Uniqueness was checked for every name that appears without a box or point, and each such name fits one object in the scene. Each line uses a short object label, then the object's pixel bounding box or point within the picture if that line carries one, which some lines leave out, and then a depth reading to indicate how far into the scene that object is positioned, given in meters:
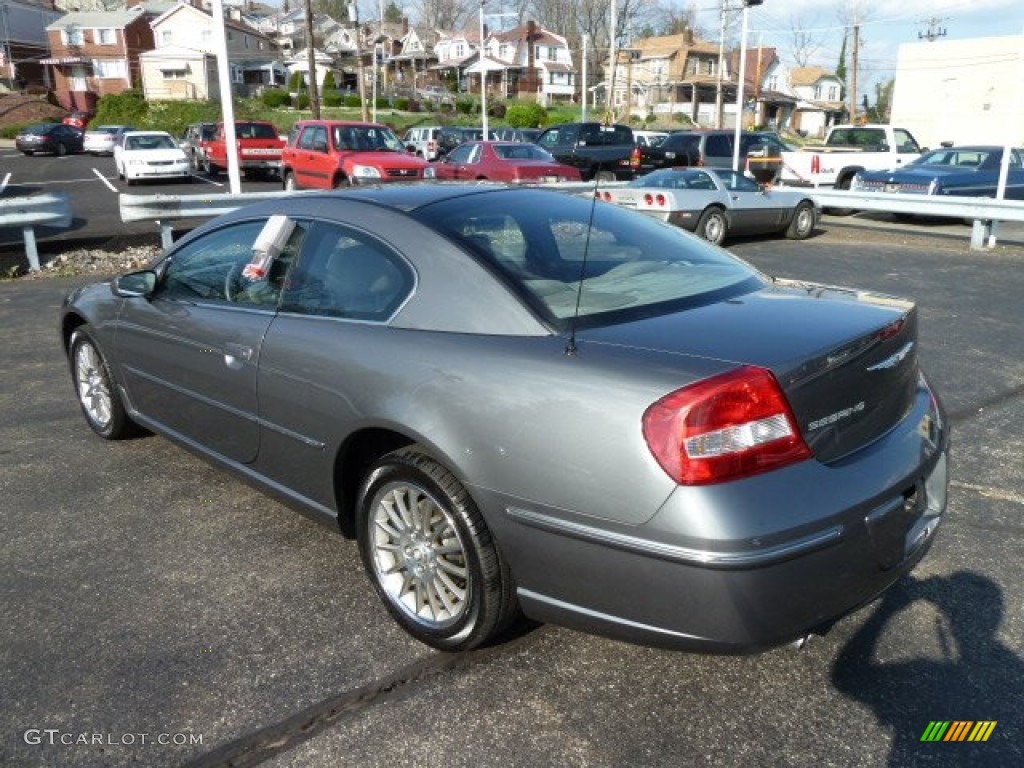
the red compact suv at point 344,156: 16.88
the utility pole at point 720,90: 36.43
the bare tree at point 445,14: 102.19
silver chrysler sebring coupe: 2.30
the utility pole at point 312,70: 35.18
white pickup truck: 20.12
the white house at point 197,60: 69.38
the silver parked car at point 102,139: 41.09
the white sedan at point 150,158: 25.88
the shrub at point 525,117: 54.69
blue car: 16.58
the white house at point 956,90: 44.50
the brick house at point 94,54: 70.50
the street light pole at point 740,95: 19.92
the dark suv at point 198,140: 31.56
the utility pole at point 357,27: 44.85
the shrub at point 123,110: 57.06
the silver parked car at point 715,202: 13.15
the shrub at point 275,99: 61.03
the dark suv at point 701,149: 21.97
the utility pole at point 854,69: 55.04
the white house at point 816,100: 83.75
